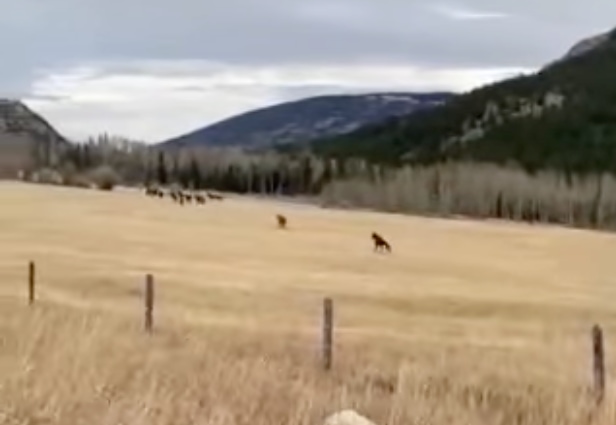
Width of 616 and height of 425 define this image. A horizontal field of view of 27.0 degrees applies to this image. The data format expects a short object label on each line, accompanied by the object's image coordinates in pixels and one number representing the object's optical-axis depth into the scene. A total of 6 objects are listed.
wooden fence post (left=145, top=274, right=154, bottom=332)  20.47
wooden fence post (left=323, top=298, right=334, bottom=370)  17.02
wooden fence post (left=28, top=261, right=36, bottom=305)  25.83
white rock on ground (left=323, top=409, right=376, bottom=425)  8.77
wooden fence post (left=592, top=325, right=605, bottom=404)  13.80
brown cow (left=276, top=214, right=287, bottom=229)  93.80
